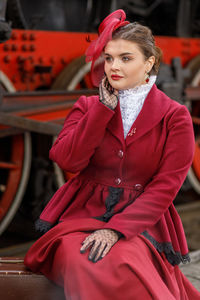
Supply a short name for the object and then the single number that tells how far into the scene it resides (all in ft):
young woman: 13.40
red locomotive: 25.00
